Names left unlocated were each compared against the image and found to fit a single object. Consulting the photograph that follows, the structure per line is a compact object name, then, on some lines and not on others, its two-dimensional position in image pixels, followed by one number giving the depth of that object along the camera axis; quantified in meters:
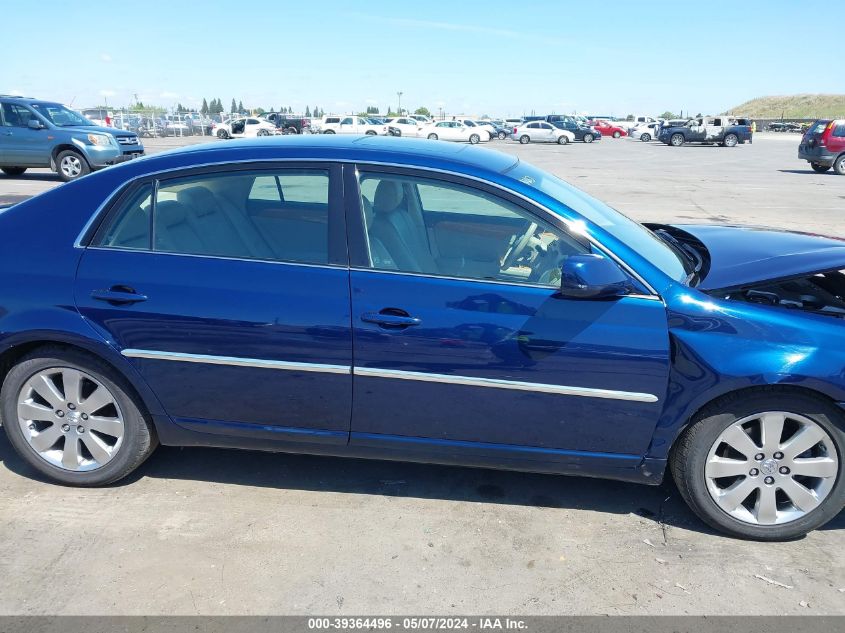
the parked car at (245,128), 40.97
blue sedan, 2.83
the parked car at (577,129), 48.22
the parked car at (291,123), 45.84
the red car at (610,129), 60.03
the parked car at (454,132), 43.99
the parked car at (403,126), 41.97
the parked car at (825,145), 20.95
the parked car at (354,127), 43.03
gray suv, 14.71
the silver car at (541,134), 46.09
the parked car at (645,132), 53.16
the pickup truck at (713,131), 42.34
